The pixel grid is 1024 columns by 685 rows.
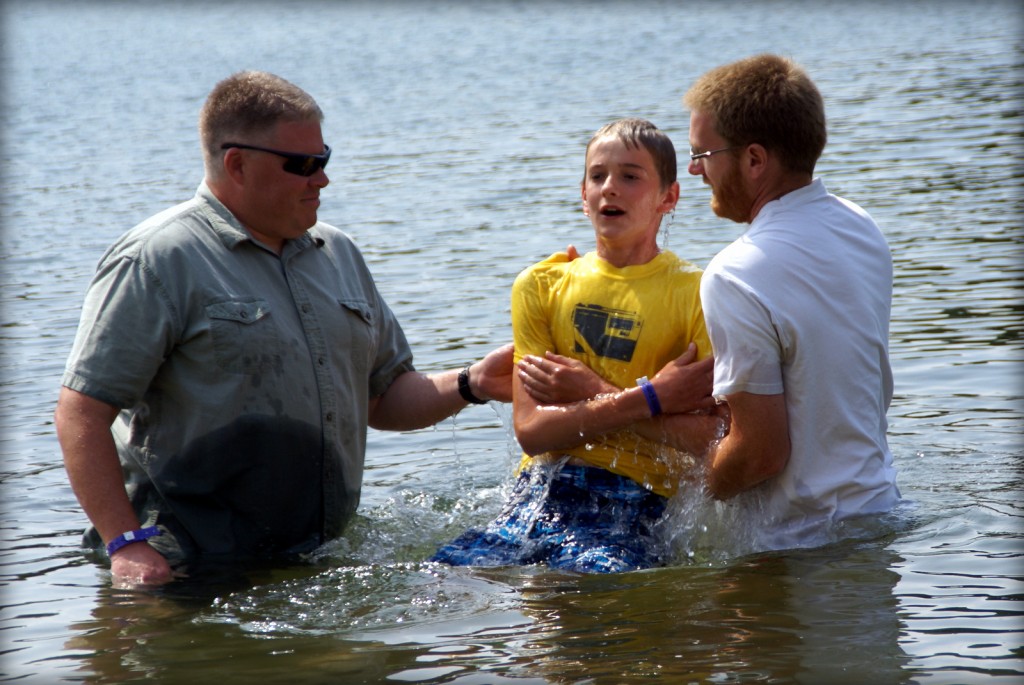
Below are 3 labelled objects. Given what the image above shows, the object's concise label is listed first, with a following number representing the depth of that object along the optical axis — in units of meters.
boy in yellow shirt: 10.71
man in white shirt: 9.79
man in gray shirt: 10.90
